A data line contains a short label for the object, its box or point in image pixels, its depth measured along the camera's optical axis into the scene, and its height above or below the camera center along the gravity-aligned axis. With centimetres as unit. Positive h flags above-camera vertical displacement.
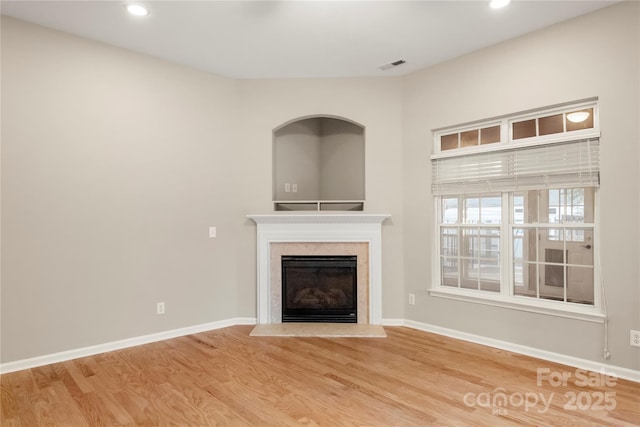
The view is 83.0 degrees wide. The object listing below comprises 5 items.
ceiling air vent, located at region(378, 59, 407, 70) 382 +160
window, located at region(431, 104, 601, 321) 305 -3
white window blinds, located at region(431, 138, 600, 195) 299 +41
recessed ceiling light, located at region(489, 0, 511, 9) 279 +163
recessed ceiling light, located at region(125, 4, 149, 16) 283 +163
